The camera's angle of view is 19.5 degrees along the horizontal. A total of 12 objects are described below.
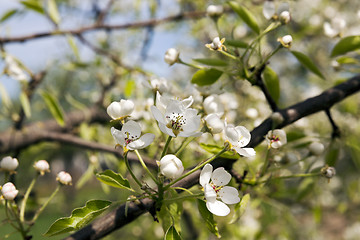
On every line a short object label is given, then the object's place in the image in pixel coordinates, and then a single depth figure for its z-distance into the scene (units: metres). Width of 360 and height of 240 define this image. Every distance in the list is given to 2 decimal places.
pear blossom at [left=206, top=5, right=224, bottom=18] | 0.76
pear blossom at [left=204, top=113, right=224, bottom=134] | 0.65
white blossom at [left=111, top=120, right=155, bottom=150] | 0.63
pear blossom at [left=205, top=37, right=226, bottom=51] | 0.67
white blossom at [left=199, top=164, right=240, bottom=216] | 0.62
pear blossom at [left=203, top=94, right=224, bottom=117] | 0.69
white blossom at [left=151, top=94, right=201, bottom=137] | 0.64
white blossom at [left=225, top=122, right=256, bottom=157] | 0.63
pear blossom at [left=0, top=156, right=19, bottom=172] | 0.70
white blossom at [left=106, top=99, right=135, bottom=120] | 0.65
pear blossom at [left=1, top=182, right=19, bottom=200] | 0.66
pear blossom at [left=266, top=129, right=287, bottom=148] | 0.68
